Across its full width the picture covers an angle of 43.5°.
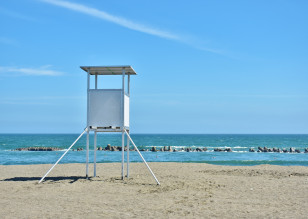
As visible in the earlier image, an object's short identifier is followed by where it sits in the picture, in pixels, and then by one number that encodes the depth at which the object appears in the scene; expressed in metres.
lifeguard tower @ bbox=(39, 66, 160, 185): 15.73
